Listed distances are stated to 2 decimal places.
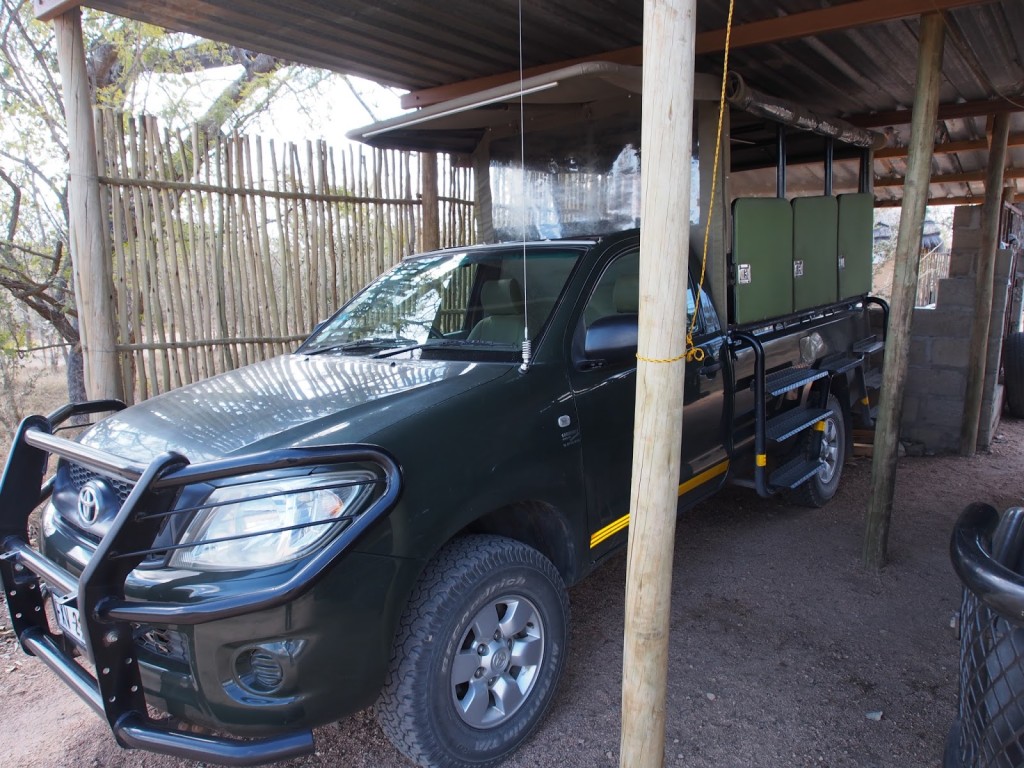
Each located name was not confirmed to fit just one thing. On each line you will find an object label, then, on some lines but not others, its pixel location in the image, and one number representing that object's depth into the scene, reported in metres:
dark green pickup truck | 2.07
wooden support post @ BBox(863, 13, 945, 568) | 4.04
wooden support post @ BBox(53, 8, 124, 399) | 4.09
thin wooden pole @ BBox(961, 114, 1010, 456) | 6.66
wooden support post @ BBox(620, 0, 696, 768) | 1.88
